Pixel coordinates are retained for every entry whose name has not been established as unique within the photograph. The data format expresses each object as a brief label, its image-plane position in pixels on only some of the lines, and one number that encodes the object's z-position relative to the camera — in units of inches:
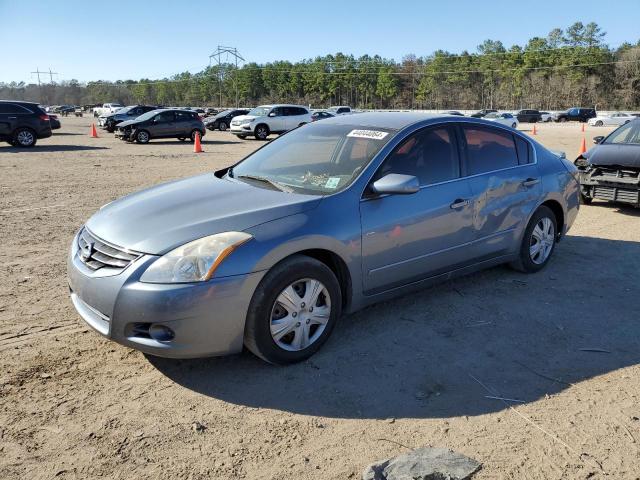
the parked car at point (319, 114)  1376.7
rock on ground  103.6
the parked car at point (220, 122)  1525.6
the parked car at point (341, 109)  1844.2
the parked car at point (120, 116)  1311.5
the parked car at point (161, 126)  948.0
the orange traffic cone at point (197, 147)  793.3
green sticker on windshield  160.9
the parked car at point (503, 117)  1578.5
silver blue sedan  129.0
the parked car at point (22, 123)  781.9
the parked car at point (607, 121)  2097.7
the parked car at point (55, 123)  1051.1
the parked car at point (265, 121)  1111.0
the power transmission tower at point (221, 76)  4767.2
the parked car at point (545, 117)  2541.8
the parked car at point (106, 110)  2254.2
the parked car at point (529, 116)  2482.8
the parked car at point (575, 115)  2522.1
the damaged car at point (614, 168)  335.3
